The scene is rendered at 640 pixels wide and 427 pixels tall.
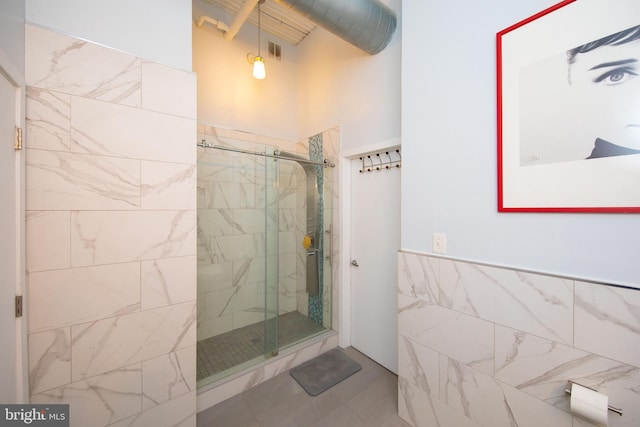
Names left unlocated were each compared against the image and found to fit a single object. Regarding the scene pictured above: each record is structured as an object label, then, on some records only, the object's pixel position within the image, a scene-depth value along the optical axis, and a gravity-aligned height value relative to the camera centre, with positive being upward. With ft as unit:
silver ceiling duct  4.96 +4.48
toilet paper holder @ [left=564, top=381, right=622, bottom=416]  2.70 -2.31
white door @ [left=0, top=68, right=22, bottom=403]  2.90 -0.43
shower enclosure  6.99 -1.19
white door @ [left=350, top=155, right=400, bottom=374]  6.44 -1.46
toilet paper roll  2.65 -2.26
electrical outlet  4.31 -0.56
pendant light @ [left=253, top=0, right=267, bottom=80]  7.08 +4.50
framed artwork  2.69 +1.36
